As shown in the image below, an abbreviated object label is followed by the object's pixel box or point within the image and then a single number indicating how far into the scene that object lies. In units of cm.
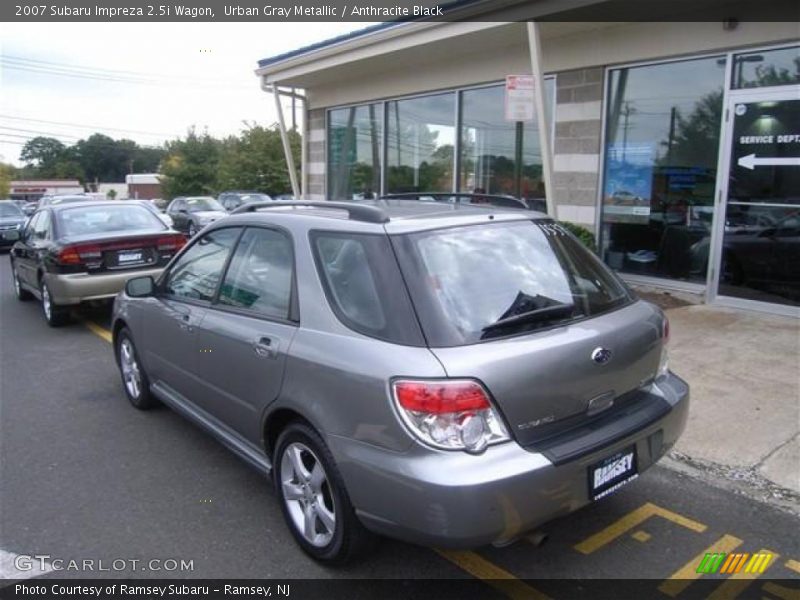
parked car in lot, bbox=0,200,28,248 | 1877
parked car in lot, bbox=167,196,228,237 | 2214
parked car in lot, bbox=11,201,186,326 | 770
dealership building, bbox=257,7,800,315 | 705
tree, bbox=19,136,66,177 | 11144
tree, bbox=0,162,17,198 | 6147
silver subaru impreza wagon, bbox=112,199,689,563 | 239
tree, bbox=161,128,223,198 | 4778
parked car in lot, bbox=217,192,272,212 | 2648
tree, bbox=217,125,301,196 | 4281
